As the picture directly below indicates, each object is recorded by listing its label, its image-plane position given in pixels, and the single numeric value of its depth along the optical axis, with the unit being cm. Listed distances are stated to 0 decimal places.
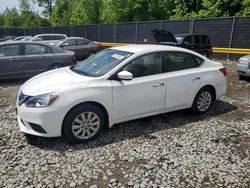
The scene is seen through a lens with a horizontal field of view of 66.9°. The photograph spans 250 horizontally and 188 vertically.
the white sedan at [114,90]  283
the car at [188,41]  880
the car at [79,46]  1037
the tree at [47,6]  3996
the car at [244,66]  603
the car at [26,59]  591
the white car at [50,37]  1284
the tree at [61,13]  3449
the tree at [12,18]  4424
